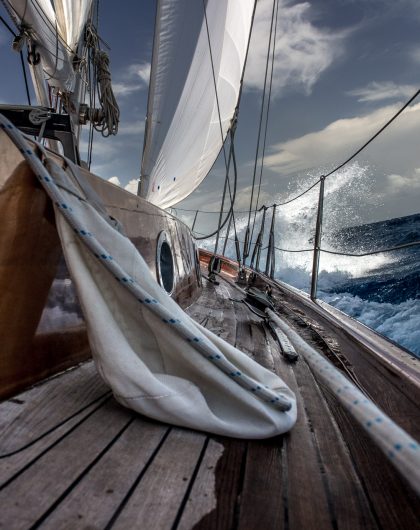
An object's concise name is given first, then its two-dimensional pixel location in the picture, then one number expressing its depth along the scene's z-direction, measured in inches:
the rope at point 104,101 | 138.2
